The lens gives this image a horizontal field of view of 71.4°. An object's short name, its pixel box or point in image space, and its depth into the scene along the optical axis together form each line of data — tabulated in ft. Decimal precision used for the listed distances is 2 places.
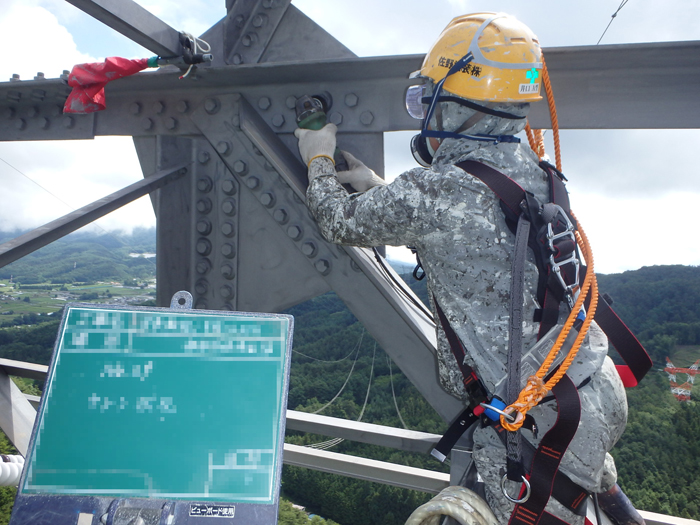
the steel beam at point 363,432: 8.40
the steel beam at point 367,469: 9.06
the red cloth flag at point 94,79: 8.05
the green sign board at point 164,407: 3.34
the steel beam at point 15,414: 8.79
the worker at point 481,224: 5.13
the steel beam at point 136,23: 6.86
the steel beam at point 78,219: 7.82
